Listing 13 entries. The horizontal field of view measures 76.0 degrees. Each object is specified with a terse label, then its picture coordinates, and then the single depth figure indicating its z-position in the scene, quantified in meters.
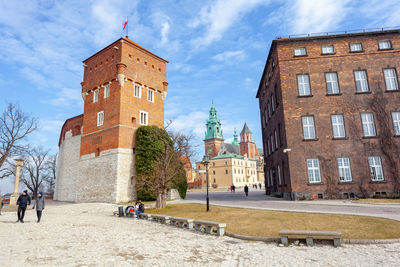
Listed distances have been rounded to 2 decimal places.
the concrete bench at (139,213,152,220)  15.52
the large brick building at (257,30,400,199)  22.08
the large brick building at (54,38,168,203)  29.17
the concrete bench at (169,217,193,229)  11.73
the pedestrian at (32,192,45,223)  15.16
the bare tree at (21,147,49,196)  54.43
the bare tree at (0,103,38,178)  35.59
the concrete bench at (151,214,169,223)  13.54
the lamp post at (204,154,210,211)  17.70
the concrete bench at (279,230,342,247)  7.47
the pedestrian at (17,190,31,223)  15.35
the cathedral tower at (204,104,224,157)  115.25
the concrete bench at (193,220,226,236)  9.76
